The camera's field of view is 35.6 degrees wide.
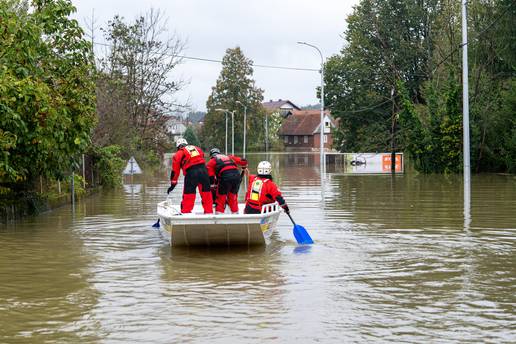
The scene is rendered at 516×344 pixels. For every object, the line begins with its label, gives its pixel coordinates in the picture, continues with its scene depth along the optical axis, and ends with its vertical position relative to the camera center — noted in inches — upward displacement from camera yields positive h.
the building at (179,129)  7475.4 +410.5
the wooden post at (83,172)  1200.2 +2.3
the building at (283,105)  7002.0 +592.4
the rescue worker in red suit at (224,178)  612.7 -4.9
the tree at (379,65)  2544.3 +335.5
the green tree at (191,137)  5059.1 +221.7
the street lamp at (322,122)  1580.5 +100.9
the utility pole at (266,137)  4847.4 +219.0
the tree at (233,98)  4498.0 +413.6
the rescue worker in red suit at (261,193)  585.0 -16.0
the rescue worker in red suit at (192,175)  580.4 -2.2
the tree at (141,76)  2185.0 +264.6
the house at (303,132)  5629.9 +273.9
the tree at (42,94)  663.8 +70.8
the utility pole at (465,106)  1258.9 +97.3
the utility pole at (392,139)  2390.5 +91.0
